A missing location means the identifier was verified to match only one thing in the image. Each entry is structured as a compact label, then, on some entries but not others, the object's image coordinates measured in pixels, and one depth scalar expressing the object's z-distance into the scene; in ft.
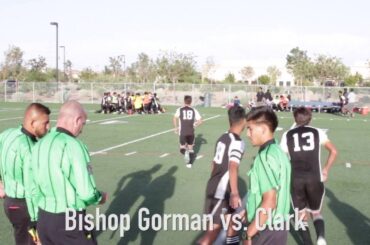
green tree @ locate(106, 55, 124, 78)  285.02
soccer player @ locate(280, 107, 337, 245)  19.65
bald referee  11.54
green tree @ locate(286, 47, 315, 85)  229.86
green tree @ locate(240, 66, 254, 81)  295.07
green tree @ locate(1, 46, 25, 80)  228.02
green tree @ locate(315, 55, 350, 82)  222.07
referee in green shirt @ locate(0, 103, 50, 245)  14.71
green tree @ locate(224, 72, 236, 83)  271.08
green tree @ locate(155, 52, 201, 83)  237.45
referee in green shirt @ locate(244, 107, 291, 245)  12.01
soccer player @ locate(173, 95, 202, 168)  40.60
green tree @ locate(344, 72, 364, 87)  231.24
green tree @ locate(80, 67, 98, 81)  256.77
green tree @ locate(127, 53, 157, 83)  251.60
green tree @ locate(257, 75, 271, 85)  270.05
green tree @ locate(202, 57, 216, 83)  279.57
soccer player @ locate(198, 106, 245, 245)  17.17
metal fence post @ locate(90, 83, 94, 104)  155.72
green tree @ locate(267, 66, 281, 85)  277.11
